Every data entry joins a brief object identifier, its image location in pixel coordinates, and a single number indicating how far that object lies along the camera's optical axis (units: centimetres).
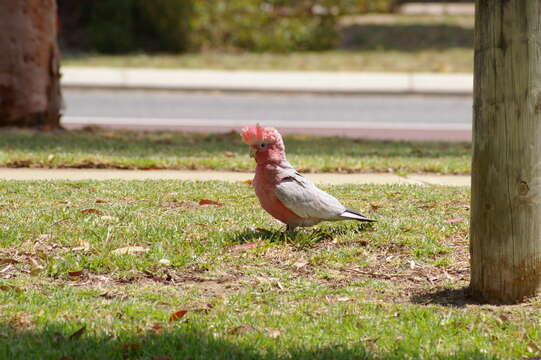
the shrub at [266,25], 3803
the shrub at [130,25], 3684
